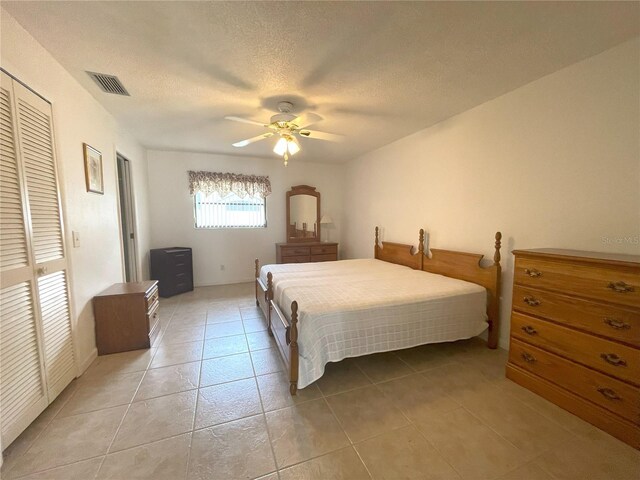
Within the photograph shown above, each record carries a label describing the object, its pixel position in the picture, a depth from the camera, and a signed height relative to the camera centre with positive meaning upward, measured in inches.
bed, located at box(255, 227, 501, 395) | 75.1 -30.3
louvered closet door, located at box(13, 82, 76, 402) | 64.5 -3.5
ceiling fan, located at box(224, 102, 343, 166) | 96.8 +37.7
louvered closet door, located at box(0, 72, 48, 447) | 55.2 -18.8
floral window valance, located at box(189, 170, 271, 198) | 184.7 +26.0
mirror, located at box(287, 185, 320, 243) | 212.4 +3.8
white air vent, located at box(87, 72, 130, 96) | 83.8 +46.6
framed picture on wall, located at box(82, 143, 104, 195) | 92.7 +18.9
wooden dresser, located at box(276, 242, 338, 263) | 197.3 -26.3
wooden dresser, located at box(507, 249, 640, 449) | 58.1 -30.1
